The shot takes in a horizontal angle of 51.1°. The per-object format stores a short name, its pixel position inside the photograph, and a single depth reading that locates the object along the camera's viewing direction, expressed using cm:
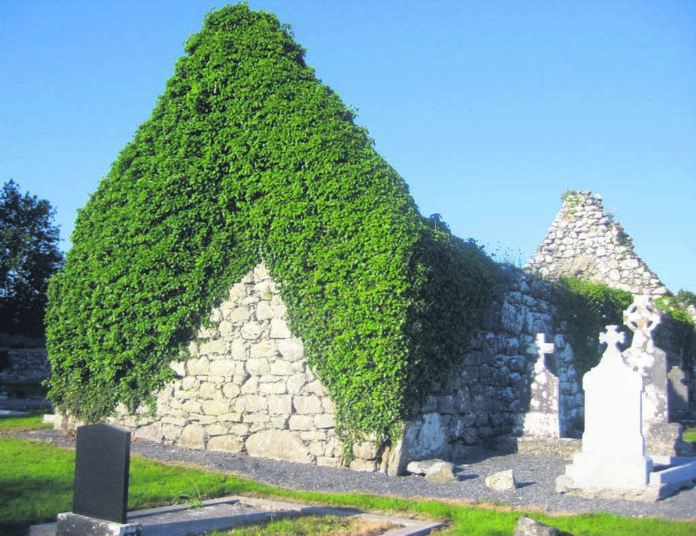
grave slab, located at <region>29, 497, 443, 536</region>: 614
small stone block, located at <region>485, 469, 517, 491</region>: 929
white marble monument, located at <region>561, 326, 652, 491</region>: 896
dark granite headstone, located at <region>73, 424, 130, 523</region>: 561
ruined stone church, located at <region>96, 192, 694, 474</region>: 1113
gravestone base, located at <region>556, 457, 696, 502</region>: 874
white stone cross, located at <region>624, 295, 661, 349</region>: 1452
